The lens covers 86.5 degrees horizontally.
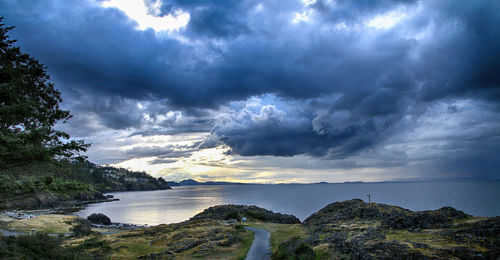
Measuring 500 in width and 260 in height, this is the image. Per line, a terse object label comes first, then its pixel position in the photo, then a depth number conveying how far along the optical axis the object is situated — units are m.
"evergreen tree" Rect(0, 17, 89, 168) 13.98
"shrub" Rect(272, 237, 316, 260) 21.11
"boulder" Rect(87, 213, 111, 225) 69.88
